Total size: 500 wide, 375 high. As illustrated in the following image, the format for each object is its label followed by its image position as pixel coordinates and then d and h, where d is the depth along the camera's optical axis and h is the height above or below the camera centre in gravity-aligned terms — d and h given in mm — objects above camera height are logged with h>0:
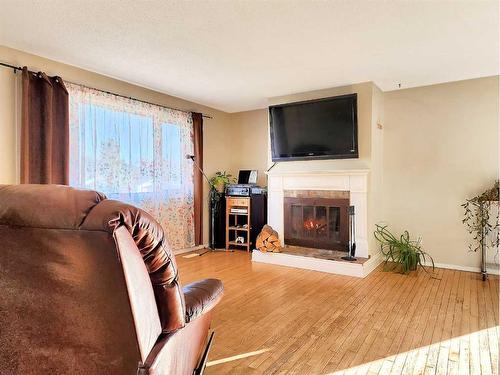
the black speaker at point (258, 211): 5047 -365
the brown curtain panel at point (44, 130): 3074 +592
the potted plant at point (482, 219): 3605 -380
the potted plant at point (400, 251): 3976 -834
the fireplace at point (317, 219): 4203 -436
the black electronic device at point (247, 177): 5562 +201
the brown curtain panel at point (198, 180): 5066 +135
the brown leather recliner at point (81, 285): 938 -311
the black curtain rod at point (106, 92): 3018 +1182
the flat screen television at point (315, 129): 4066 +802
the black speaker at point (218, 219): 5329 -522
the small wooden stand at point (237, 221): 5102 -555
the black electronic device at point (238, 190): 5102 -29
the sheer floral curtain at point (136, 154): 3588 +444
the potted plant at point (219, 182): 5375 +107
